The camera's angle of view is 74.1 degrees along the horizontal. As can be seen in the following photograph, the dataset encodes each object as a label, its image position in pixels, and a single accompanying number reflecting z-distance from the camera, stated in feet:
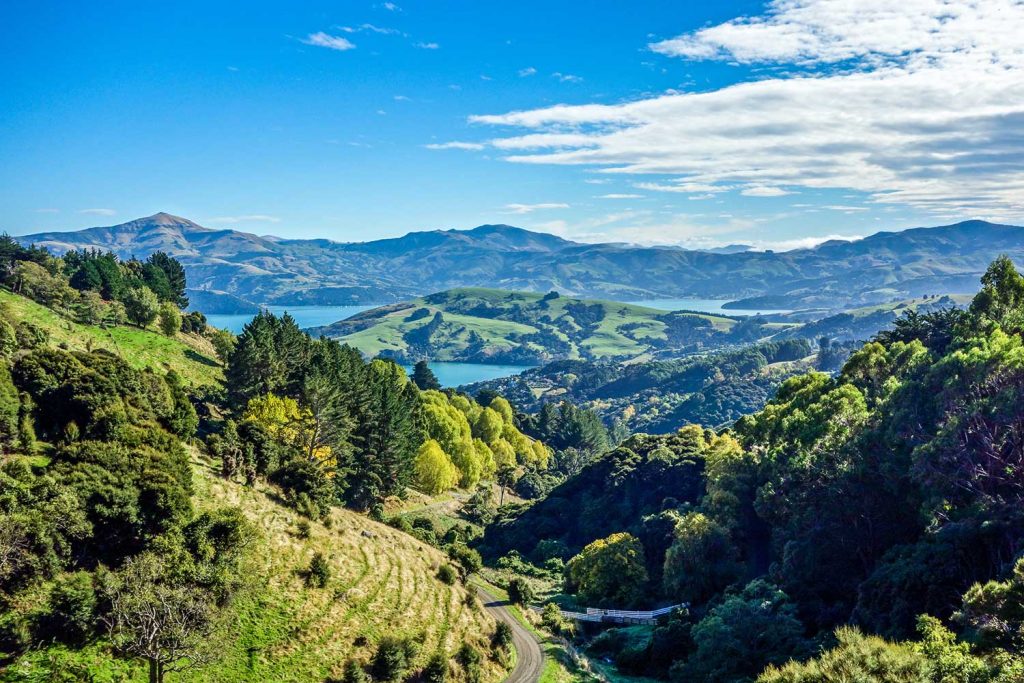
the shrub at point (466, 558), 205.77
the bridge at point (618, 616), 217.15
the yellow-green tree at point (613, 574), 237.04
